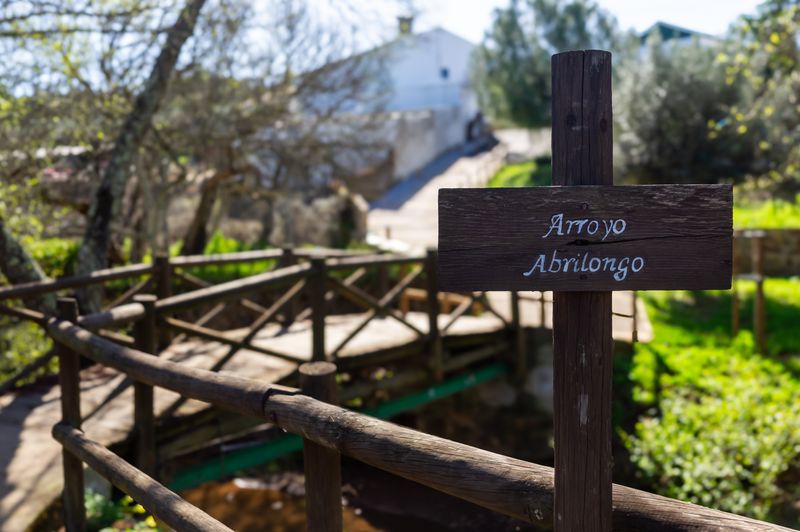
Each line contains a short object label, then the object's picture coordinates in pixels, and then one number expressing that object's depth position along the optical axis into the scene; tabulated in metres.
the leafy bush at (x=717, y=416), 7.47
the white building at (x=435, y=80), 38.19
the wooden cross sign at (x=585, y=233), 2.01
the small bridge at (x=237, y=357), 5.09
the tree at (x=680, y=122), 14.79
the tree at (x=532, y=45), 29.23
